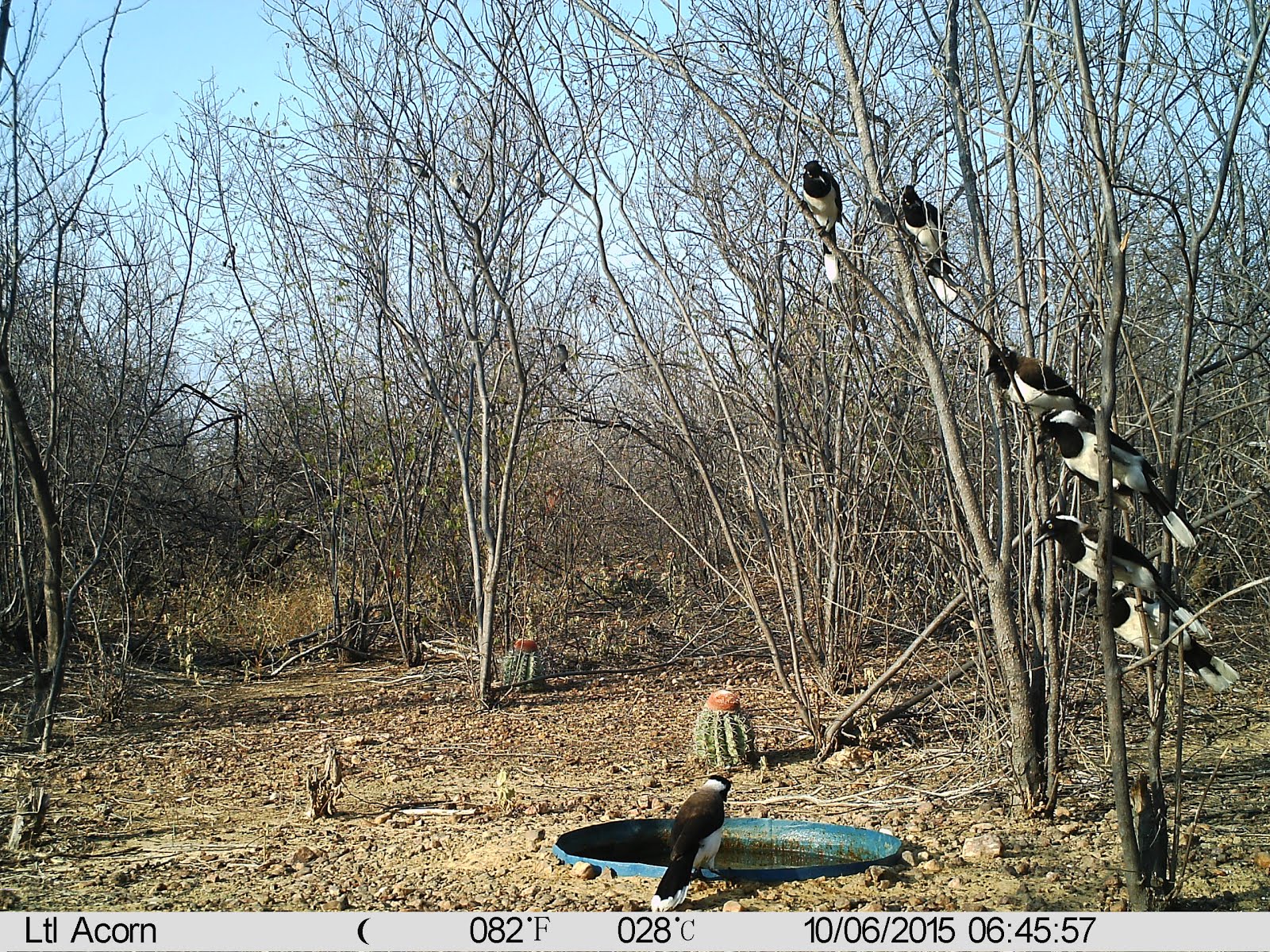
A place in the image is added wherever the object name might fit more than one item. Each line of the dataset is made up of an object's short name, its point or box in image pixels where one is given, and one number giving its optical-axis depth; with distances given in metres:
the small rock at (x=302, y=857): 3.93
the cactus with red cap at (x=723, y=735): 5.25
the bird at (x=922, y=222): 4.06
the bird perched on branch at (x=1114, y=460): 3.09
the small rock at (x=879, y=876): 3.45
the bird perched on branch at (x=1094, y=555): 3.02
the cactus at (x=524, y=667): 7.53
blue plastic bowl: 3.68
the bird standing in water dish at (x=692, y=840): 3.20
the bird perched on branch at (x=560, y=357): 6.67
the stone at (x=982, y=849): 3.68
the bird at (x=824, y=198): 4.47
